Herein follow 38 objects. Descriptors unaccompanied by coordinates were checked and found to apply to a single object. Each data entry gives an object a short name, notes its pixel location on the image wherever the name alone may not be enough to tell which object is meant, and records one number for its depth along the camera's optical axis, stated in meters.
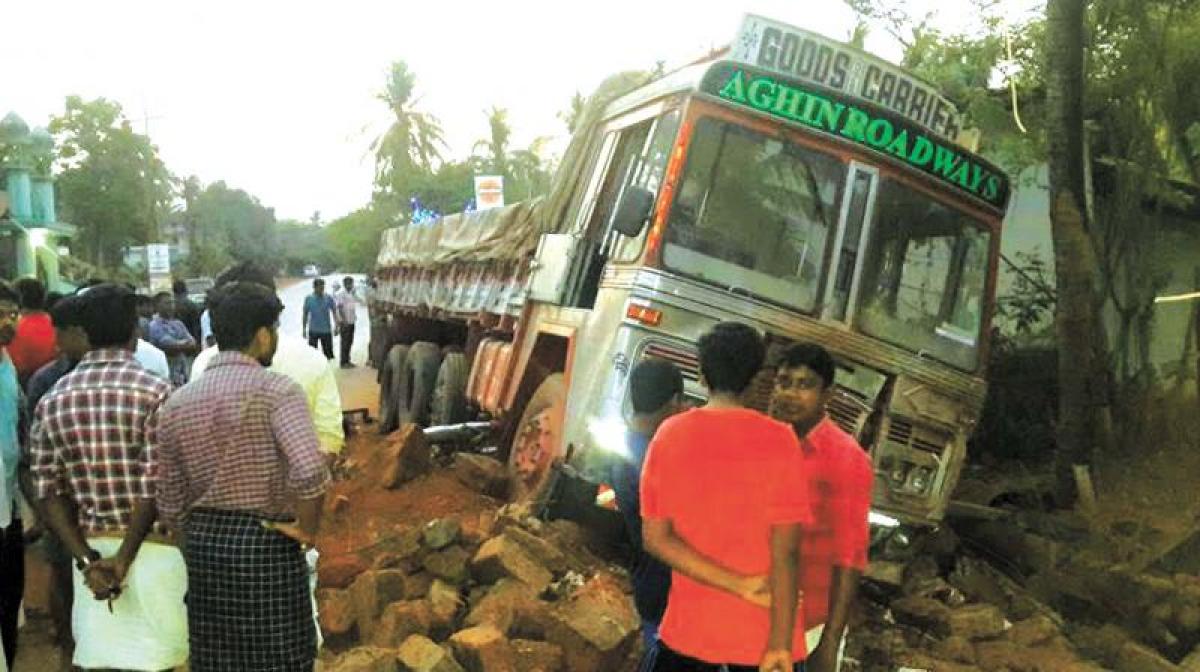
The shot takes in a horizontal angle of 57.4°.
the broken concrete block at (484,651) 4.23
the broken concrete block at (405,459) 7.42
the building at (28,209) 28.69
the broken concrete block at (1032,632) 5.42
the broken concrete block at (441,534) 5.45
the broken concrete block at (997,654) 5.15
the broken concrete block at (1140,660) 5.20
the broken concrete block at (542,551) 5.16
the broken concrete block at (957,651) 5.17
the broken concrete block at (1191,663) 5.37
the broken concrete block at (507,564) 5.03
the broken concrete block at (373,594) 4.95
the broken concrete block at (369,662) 4.27
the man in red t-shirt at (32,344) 5.65
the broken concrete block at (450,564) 5.34
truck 5.49
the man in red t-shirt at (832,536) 2.93
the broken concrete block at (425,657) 4.16
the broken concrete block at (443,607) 4.75
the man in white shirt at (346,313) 18.98
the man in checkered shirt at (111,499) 3.07
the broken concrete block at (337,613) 4.95
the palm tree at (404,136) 42.06
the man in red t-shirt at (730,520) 2.48
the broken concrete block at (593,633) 4.40
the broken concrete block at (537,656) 4.34
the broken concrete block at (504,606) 4.60
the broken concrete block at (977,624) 5.37
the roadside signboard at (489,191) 17.88
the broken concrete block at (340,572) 5.51
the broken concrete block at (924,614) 5.49
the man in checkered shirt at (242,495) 2.85
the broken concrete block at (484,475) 6.94
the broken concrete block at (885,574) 5.84
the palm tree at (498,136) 37.94
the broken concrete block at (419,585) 5.22
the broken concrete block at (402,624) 4.69
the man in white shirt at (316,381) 3.62
